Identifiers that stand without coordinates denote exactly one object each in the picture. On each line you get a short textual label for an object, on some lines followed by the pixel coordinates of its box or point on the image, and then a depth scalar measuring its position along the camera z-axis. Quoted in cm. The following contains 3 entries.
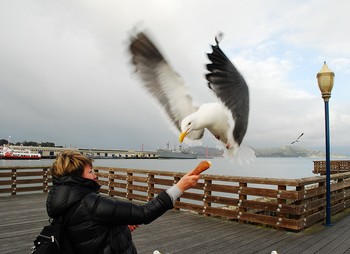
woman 156
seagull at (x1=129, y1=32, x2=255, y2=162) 123
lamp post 579
